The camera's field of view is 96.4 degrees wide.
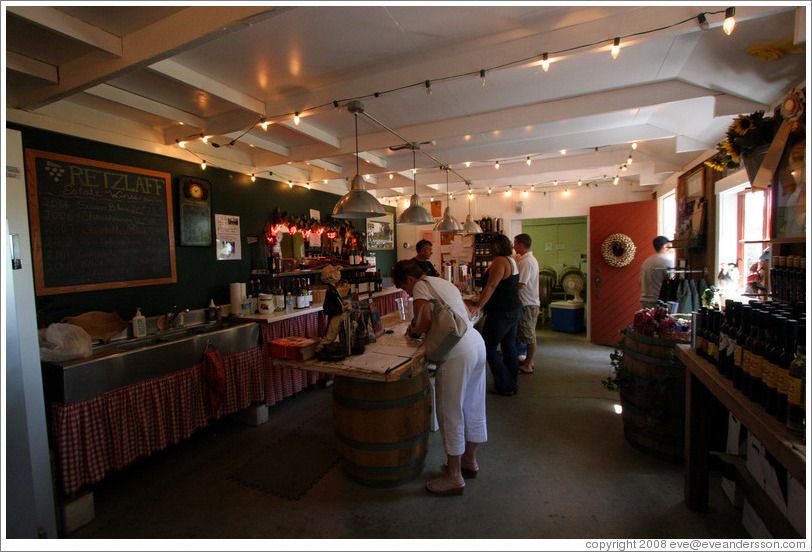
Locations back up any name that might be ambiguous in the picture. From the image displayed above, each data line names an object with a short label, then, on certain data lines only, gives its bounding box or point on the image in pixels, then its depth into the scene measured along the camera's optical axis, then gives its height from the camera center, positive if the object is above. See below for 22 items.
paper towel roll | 4.14 -0.42
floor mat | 2.61 -1.63
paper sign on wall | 4.24 +0.27
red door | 5.91 -0.38
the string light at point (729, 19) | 1.86 +1.16
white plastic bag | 2.46 -0.54
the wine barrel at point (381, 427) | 2.44 -1.18
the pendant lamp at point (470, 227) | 6.09 +0.43
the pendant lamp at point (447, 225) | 5.37 +0.42
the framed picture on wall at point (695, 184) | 4.22 +0.76
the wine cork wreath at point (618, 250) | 5.92 -0.03
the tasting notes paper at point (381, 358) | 2.23 -0.68
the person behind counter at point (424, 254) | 5.11 +0.00
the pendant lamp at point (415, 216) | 4.34 +0.46
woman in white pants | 2.41 -0.90
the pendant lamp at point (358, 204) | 3.18 +0.46
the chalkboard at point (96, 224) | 2.82 +0.34
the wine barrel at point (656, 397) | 2.69 -1.14
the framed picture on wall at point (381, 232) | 7.43 +0.49
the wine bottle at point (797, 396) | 1.28 -0.54
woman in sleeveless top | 3.73 -0.55
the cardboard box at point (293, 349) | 2.41 -0.61
